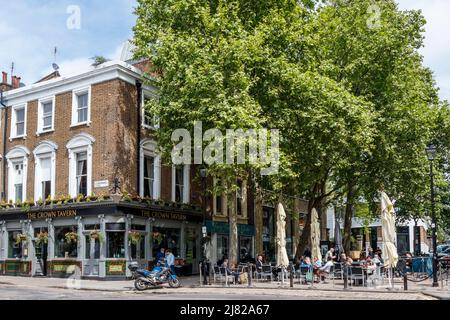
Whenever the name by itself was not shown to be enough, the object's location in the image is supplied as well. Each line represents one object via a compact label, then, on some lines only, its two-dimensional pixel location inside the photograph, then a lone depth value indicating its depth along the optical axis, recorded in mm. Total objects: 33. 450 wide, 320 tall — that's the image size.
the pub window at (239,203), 38219
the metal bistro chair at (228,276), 24894
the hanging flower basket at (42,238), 28922
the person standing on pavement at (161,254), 27472
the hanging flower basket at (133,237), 27172
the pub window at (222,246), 35438
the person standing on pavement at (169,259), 25016
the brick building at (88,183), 27516
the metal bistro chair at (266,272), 25094
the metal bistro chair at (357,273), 21781
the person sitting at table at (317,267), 24969
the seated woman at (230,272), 24527
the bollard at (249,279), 22766
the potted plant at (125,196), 27219
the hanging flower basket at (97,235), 26797
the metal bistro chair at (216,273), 25008
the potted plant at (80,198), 27922
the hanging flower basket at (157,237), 28936
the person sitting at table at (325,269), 24812
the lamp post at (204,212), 24469
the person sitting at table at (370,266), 22216
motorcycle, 22109
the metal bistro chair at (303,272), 24312
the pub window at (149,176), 30078
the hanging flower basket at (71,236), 27812
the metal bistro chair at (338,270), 23412
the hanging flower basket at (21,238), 29828
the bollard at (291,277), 22420
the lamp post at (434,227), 21828
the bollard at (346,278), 20933
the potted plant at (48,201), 29219
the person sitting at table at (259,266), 25452
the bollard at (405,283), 19844
